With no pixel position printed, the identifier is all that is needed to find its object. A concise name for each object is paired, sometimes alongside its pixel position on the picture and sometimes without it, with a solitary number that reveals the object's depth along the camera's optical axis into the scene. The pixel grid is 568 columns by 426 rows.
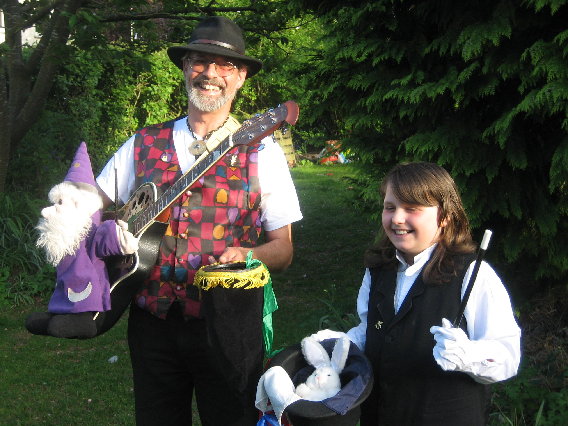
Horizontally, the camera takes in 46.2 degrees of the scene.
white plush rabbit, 2.00
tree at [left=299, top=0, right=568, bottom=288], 3.62
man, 2.46
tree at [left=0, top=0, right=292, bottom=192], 5.57
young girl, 1.94
